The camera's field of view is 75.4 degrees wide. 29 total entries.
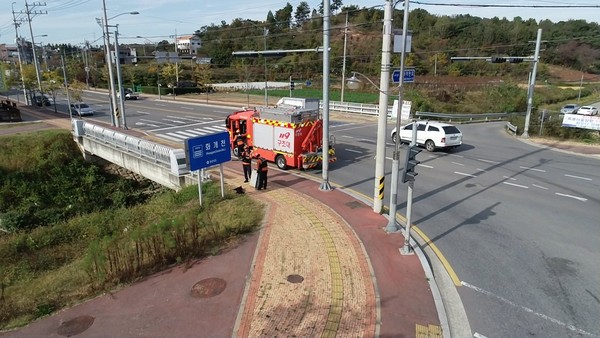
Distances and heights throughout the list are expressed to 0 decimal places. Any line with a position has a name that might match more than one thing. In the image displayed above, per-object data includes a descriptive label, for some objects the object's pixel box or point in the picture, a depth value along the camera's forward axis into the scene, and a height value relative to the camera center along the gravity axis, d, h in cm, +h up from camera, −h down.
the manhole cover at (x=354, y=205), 1441 -479
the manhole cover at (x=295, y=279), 923 -479
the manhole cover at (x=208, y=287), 879 -484
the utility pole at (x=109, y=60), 3024 +111
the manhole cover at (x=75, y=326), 759 -489
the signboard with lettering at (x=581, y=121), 2777 -348
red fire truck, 1858 -301
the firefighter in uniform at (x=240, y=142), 2058 -359
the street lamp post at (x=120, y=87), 3113 -102
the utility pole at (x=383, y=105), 1138 -100
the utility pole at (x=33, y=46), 4856 +354
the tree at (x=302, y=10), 13825 +2206
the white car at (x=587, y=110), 4092 -408
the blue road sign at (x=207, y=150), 1376 -273
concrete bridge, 1880 -438
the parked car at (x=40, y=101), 5015 -335
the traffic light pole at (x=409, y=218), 1011 -377
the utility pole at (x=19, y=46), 5212 +422
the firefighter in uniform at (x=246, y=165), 1706 -391
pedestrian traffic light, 998 -231
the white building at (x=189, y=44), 13988 +1083
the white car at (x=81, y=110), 4206 -377
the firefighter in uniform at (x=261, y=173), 1597 -402
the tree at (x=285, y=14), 14452 +2241
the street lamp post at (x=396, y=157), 1041 -242
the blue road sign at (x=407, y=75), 1115 -6
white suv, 2350 -376
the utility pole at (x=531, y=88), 2812 -114
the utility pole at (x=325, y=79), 1340 -20
